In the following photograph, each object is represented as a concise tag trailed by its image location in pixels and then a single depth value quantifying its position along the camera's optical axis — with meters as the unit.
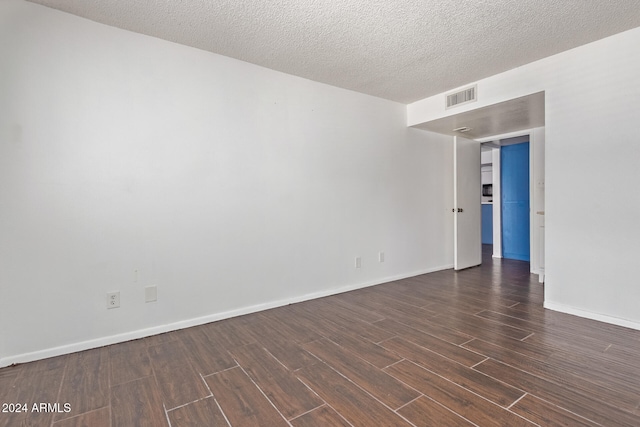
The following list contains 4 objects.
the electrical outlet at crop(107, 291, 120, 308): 2.44
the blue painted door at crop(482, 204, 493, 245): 7.71
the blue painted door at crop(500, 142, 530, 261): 5.64
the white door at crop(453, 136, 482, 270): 4.80
